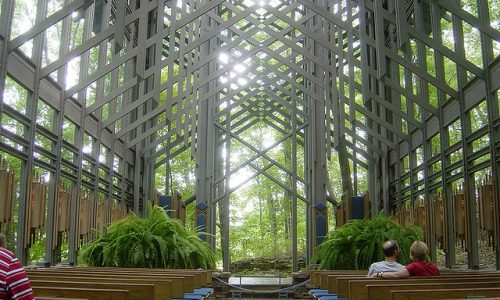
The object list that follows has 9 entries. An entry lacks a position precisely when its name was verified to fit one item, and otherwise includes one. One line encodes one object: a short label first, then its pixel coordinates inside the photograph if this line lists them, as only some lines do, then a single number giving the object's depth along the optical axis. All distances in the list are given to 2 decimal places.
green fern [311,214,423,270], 8.90
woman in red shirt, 5.02
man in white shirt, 5.18
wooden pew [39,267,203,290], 4.87
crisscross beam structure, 9.87
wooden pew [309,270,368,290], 5.84
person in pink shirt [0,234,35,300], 2.91
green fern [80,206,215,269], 8.37
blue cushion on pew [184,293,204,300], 4.63
